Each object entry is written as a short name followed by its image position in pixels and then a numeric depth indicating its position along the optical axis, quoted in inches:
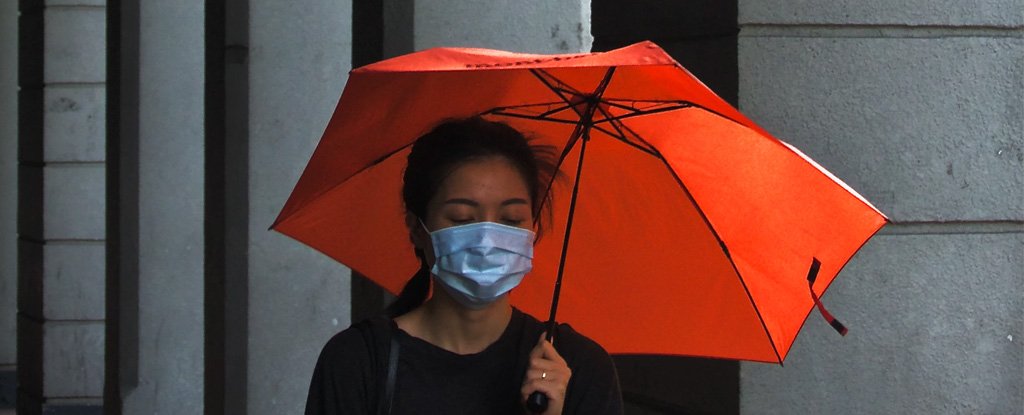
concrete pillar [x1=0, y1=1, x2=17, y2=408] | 520.4
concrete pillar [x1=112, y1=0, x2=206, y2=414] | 328.2
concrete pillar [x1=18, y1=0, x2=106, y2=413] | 428.5
